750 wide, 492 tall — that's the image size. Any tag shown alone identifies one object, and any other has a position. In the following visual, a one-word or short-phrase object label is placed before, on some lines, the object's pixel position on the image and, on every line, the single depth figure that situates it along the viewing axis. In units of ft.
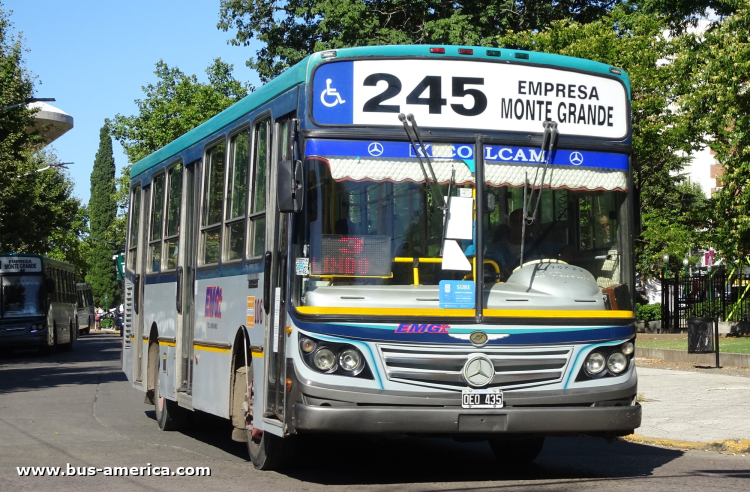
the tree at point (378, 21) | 124.36
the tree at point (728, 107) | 92.63
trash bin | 69.77
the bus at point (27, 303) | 117.33
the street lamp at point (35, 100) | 92.20
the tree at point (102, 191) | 386.93
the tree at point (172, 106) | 175.32
